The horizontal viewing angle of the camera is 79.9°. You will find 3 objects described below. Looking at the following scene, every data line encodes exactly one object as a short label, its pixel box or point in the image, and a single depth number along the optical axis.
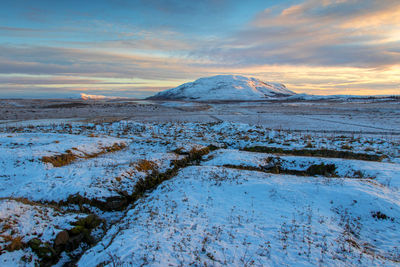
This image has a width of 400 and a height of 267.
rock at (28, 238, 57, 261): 6.62
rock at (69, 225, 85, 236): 7.56
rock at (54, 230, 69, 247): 7.09
